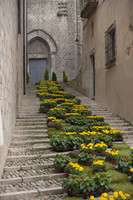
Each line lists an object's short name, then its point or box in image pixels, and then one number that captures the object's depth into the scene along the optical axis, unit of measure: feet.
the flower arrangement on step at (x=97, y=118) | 30.97
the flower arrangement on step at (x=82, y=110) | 34.11
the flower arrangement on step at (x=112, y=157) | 17.43
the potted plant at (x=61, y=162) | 16.08
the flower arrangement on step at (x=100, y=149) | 19.15
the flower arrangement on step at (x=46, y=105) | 34.65
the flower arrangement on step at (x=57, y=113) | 31.66
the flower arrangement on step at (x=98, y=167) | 15.33
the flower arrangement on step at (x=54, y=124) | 26.91
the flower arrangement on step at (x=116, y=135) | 23.90
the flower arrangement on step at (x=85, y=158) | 16.98
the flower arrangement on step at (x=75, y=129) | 25.07
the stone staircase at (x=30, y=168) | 13.50
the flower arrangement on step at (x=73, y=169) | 14.20
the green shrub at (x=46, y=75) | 73.77
